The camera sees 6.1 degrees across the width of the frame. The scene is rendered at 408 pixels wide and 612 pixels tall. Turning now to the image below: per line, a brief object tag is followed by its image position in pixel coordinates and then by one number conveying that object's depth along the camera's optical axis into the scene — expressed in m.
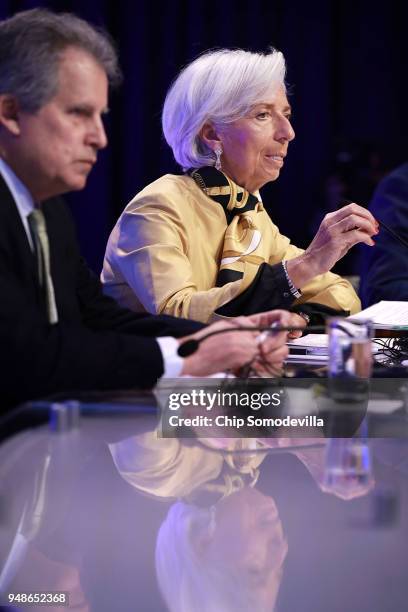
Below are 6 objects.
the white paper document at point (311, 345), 5.68
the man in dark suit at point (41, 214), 5.25
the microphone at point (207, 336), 5.30
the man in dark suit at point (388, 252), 6.86
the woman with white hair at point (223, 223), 6.08
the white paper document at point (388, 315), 5.84
